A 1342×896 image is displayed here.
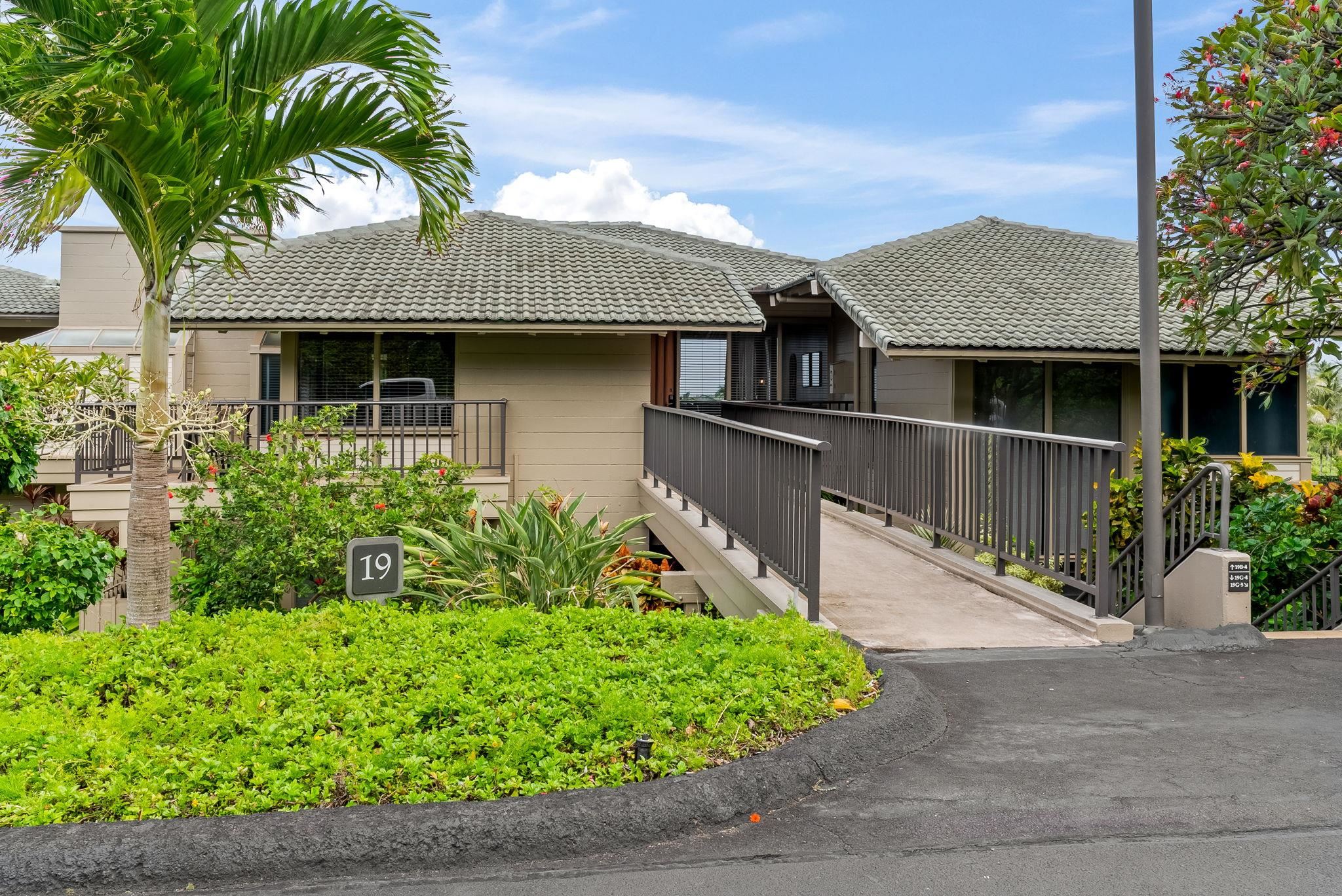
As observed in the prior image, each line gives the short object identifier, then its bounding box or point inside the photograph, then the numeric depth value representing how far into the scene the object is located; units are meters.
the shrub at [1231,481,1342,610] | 9.67
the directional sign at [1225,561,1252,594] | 7.18
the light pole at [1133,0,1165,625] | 7.45
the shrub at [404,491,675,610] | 8.09
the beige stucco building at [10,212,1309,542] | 14.07
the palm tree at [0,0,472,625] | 6.26
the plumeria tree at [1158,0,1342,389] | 9.48
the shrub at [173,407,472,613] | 9.35
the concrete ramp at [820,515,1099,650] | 7.01
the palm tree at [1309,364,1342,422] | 34.13
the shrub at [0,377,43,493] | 8.15
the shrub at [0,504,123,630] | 7.34
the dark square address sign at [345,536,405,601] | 6.17
